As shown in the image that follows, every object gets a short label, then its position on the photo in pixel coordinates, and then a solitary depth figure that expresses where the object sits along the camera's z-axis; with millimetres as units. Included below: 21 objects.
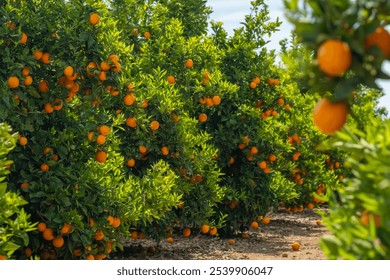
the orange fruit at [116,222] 7187
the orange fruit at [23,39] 6621
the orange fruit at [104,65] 7151
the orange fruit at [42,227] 6645
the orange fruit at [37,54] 6828
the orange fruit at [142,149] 8696
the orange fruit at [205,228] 9711
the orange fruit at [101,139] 6984
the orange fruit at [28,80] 6570
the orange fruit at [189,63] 10130
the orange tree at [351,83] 2199
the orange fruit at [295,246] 10211
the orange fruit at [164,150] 8969
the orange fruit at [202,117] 10535
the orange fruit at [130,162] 8661
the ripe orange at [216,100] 10392
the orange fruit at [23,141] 6461
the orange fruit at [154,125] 8648
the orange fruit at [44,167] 6703
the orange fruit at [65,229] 6621
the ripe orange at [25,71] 6621
